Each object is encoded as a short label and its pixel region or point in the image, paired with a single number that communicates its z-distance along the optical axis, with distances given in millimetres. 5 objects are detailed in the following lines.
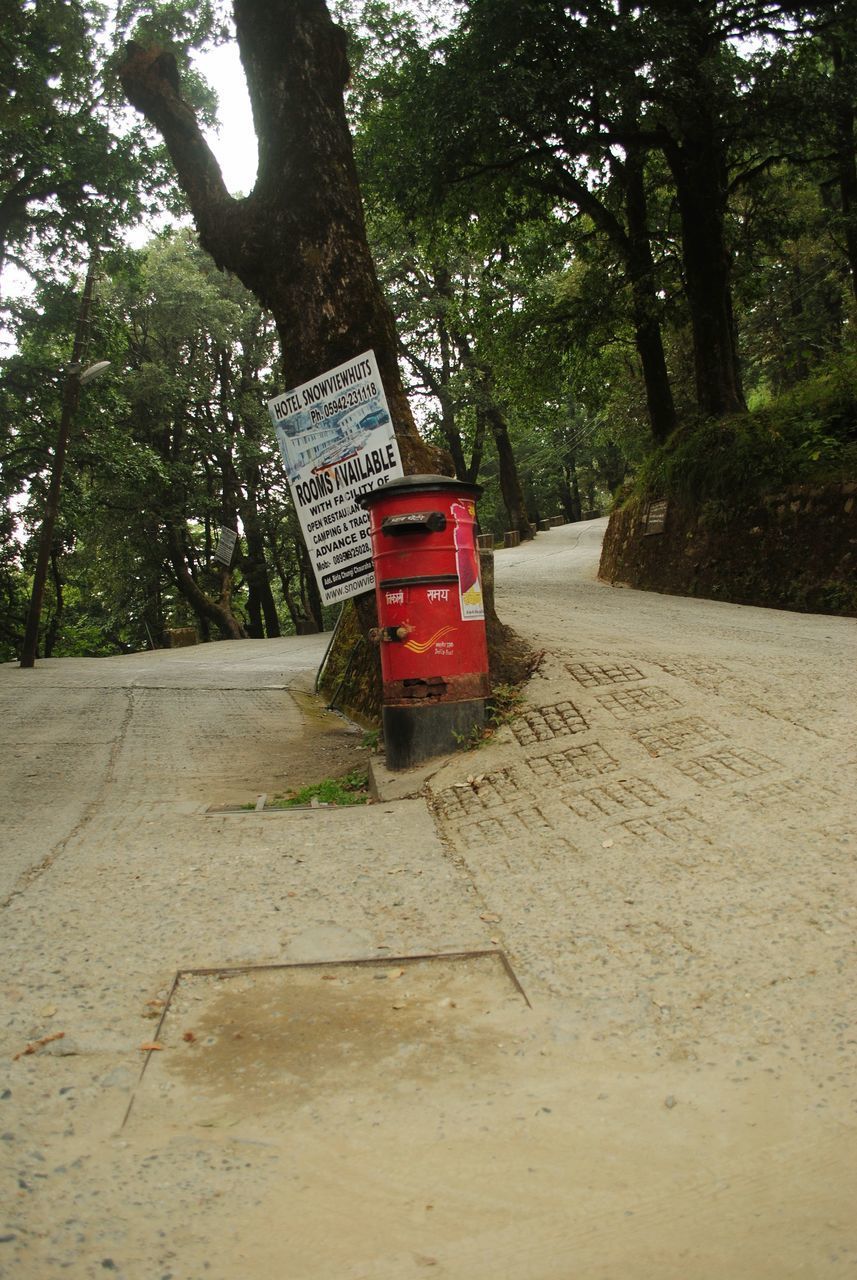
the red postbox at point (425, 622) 5836
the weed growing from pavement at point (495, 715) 5836
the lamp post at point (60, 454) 19484
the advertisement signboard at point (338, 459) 7234
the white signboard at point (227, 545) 23938
